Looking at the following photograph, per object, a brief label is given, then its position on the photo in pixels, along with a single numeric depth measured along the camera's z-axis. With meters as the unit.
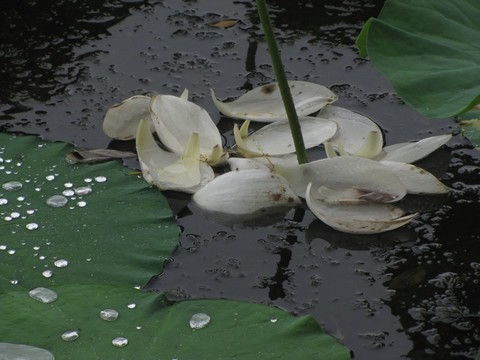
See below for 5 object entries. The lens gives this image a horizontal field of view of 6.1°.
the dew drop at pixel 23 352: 3.83
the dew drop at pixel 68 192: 4.02
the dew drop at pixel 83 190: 4.02
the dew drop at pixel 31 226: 3.97
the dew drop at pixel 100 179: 4.04
